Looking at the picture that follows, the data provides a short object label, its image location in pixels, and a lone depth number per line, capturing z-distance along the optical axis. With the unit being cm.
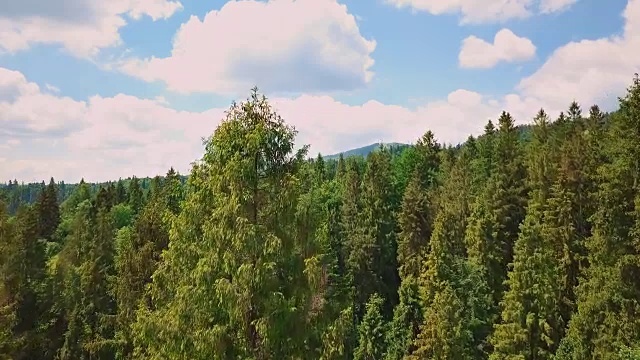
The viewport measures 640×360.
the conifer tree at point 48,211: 6688
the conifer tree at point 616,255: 2378
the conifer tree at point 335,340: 1080
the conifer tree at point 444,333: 3294
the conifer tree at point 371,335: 4447
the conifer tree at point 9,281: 2289
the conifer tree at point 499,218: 3941
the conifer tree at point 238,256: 1046
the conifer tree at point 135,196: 8971
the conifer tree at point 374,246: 5144
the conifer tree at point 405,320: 4188
